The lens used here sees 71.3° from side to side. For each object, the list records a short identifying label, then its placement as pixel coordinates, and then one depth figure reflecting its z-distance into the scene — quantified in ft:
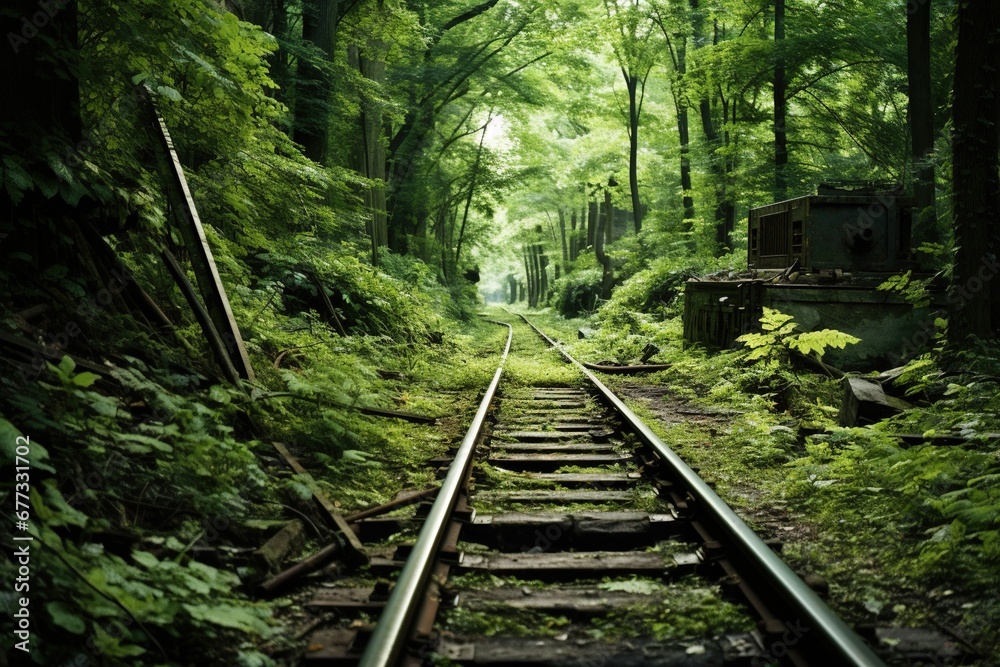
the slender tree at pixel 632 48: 77.51
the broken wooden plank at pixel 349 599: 9.89
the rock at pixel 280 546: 11.09
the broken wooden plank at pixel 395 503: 13.75
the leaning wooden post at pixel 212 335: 16.93
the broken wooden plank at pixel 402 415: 22.90
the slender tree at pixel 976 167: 22.11
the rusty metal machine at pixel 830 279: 32.48
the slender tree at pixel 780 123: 57.82
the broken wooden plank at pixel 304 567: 10.44
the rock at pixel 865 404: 20.26
